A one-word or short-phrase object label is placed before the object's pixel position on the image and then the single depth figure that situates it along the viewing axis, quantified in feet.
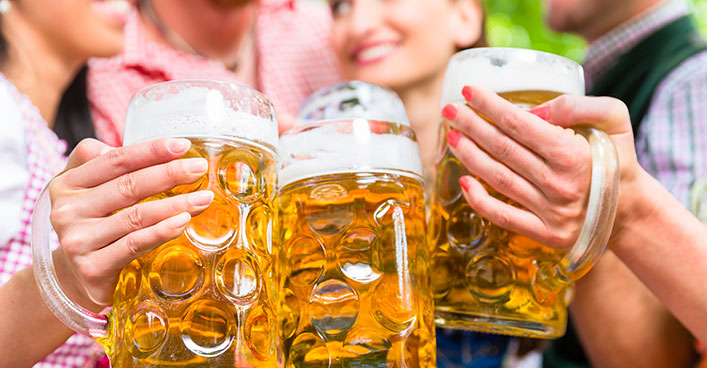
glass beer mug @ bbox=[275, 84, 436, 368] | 2.67
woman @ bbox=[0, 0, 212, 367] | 2.42
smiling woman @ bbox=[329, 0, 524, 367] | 6.04
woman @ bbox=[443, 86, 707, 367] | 2.86
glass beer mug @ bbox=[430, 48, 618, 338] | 3.12
